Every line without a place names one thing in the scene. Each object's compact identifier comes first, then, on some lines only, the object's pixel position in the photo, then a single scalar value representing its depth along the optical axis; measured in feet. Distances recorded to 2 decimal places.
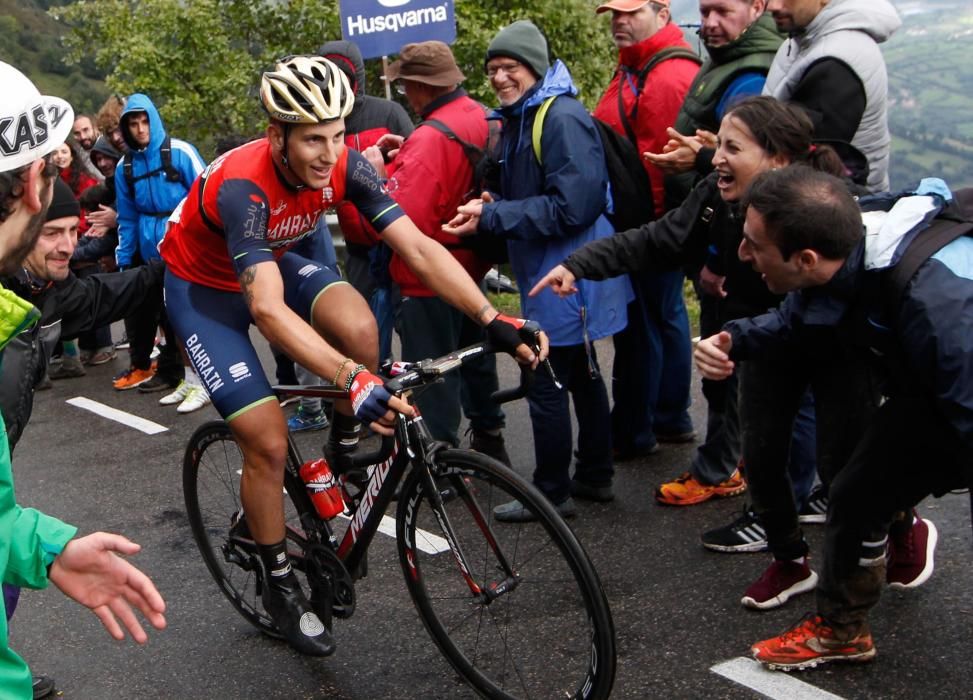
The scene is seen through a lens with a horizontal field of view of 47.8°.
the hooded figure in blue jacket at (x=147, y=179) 24.29
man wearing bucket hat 17.17
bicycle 10.62
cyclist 11.97
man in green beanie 15.57
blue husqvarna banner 27.86
